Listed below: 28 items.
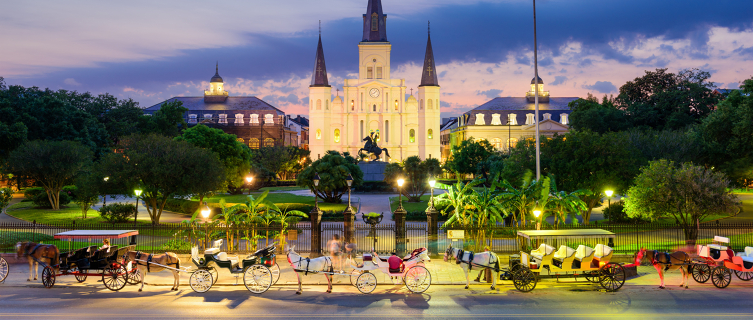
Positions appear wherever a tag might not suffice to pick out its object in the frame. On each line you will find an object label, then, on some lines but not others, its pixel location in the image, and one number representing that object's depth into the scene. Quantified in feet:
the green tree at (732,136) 105.09
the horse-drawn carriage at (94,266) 43.39
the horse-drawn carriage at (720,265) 44.04
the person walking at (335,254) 49.32
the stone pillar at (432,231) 60.13
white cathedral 290.97
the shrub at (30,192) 150.71
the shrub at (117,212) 92.73
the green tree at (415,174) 139.03
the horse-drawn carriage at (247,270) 42.63
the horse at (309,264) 42.04
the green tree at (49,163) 119.85
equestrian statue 196.34
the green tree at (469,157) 216.74
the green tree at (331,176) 117.60
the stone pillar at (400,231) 61.31
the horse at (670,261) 44.14
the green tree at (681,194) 62.49
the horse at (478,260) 44.21
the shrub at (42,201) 126.21
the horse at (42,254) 44.34
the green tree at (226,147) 153.38
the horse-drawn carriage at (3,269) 45.90
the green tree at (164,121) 234.99
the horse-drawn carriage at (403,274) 42.60
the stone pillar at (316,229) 59.93
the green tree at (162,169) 85.05
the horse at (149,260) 43.21
